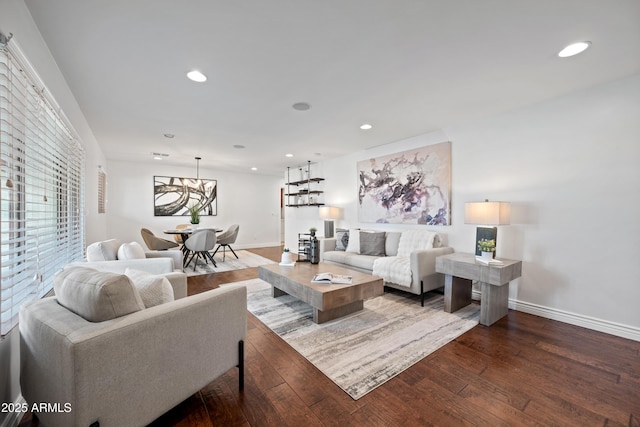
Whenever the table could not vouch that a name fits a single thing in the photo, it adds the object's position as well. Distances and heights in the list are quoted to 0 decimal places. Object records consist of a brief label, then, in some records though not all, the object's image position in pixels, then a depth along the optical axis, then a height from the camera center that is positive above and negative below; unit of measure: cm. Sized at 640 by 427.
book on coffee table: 273 -71
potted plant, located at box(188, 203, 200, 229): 634 -10
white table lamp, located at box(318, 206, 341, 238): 558 -11
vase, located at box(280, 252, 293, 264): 343 -61
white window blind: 138 +17
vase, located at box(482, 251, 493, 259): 285 -46
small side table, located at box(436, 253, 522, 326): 264 -74
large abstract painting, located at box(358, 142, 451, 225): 381 +40
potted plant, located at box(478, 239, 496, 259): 285 -38
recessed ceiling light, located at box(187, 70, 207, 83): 232 +120
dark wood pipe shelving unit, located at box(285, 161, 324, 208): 639 +47
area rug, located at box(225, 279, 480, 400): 193 -114
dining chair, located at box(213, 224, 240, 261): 597 -61
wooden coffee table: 248 -78
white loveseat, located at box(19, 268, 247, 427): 103 -64
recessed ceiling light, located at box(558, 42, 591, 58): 194 +124
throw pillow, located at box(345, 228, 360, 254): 452 -53
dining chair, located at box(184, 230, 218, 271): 505 -60
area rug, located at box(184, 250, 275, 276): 513 -115
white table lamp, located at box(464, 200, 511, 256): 284 -4
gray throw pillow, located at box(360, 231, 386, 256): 423 -52
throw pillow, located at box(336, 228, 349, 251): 486 -54
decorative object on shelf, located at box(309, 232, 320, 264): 359 -55
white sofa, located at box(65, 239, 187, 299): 248 -51
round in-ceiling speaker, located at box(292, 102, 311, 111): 297 +120
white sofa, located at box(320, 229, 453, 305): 321 -67
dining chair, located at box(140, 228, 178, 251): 512 -62
